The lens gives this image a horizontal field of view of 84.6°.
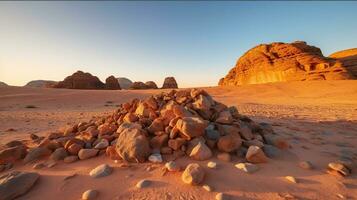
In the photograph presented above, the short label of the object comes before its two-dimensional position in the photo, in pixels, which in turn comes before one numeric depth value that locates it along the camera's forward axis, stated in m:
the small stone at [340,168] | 2.34
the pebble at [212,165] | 2.40
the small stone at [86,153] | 2.82
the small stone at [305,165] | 2.51
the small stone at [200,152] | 2.59
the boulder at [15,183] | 1.99
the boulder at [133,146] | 2.63
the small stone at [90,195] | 1.93
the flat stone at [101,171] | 2.34
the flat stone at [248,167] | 2.36
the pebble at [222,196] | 1.87
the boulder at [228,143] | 2.76
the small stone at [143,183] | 2.11
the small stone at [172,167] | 2.37
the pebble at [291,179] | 2.19
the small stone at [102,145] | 2.98
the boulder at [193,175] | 2.09
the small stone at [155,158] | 2.58
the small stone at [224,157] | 2.59
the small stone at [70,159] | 2.77
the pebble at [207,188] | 2.01
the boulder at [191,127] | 2.79
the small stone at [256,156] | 2.58
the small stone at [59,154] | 2.84
